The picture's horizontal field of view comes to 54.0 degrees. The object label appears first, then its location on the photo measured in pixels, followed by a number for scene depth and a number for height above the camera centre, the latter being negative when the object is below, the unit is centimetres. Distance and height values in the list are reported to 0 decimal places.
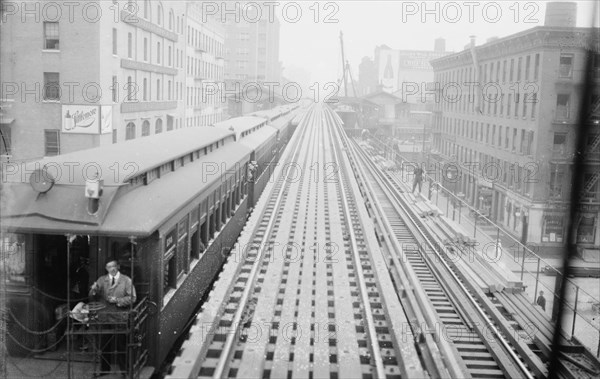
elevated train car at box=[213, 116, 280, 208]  1733 -147
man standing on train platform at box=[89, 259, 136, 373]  666 -234
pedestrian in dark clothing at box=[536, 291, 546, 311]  1625 -517
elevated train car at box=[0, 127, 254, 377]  678 -171
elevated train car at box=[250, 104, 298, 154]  3027 -115
